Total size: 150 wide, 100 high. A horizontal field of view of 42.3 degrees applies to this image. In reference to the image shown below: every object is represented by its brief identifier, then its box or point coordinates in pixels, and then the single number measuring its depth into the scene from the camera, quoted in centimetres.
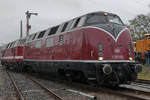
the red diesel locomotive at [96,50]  866
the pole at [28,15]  2872
